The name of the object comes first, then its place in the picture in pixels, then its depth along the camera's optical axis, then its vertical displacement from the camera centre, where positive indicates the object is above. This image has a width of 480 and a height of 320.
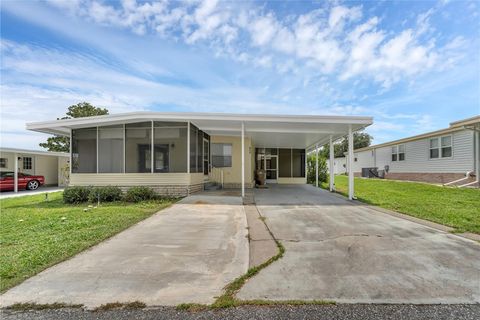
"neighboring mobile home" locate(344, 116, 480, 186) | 14.91 +0.39
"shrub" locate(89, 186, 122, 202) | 10.48 -1.18
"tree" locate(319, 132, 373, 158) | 54.77 +4.37
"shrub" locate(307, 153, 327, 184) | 20.45 -0.58
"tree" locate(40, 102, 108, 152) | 31.42 +5.72
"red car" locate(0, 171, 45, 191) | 16.88 -1.13
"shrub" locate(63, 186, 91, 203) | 10.68 -1.20
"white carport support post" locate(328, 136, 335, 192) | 14.01 -0.24
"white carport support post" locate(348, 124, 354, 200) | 10.73 -0.18
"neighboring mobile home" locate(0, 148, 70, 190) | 17.90 +0.00
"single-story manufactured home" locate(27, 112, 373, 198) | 10.69 +1.04
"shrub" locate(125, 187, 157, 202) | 10.41 -1.19
